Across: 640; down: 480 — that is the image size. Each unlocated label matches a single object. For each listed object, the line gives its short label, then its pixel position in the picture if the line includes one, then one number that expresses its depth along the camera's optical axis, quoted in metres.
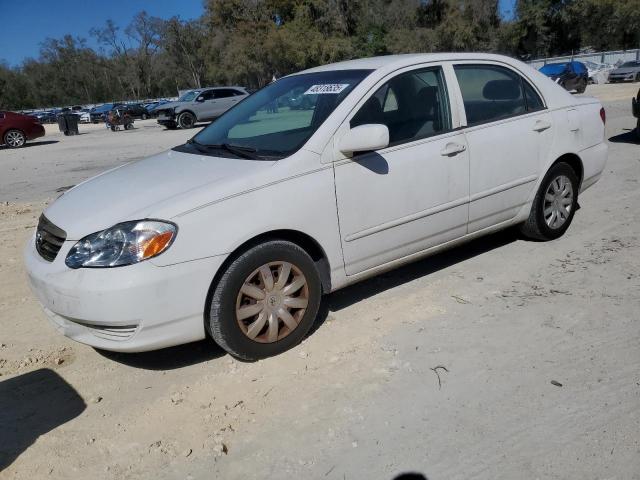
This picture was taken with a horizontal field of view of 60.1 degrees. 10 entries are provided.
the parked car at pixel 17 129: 20.17
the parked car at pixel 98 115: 43.16
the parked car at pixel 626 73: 31.89
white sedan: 2.93
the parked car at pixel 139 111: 42.59
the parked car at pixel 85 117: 44.51
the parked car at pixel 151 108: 43.22
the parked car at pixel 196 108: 24.62
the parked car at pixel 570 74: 25.73
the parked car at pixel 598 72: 35.44
